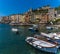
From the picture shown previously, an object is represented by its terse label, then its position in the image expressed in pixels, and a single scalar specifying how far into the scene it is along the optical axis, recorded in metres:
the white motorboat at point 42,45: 5.24
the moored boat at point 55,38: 6.18
